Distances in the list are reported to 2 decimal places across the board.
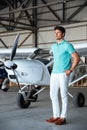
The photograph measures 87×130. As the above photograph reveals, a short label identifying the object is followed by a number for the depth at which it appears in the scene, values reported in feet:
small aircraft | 23.17
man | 15.71
